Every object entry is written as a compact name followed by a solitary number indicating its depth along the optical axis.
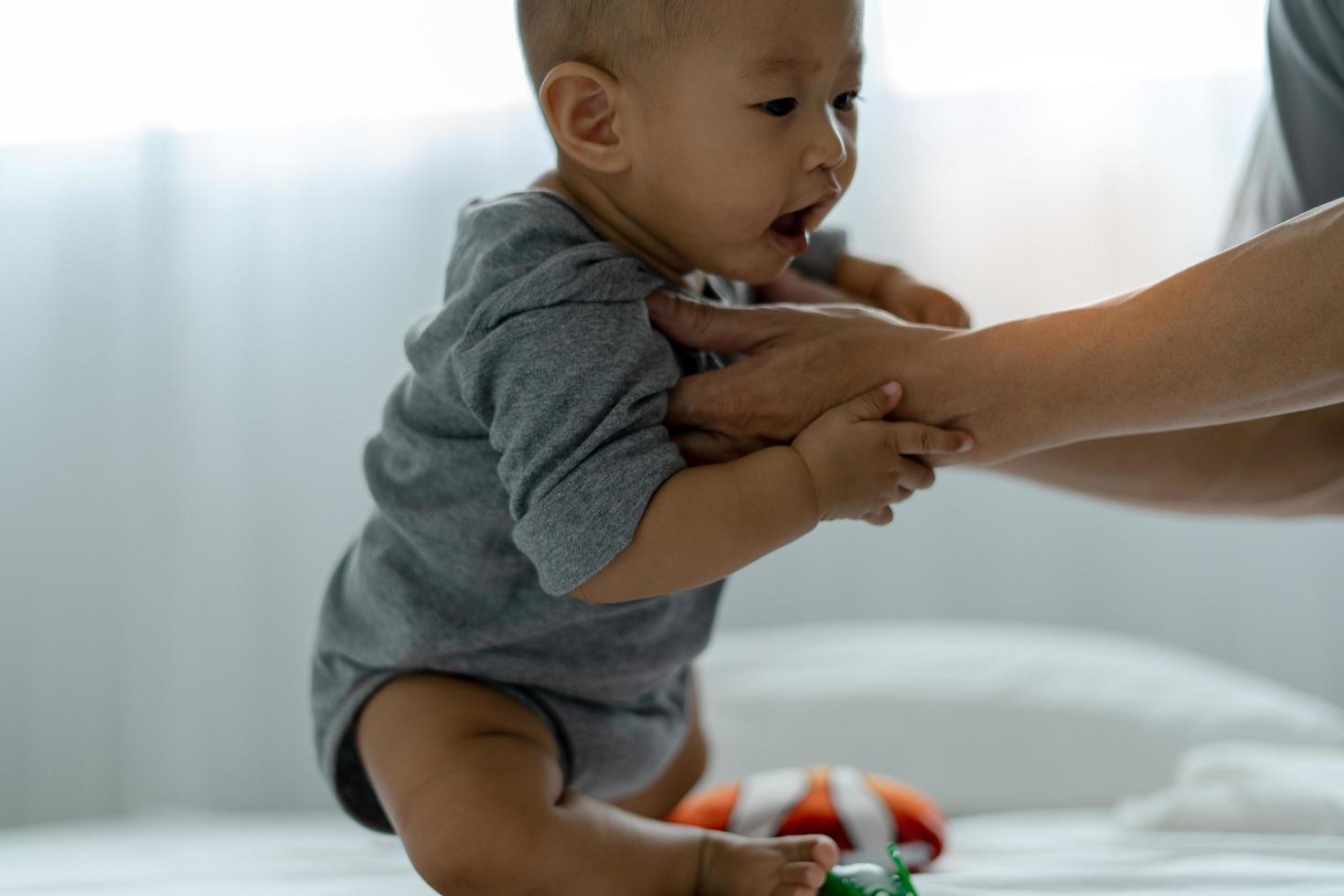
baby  0.71
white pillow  1.29
